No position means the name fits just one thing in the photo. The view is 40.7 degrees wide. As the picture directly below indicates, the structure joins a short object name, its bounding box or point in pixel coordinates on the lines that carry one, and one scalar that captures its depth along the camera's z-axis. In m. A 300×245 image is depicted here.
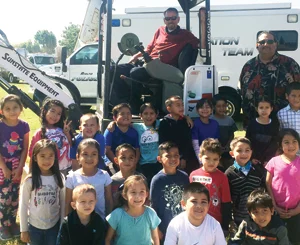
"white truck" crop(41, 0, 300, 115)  9.97
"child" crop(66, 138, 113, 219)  3.49
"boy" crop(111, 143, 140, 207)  3.73
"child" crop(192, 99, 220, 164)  4.40
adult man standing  4.54
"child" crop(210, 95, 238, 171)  4.61
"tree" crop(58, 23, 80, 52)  48.24
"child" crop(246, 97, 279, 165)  4.23
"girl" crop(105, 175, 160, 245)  3.18
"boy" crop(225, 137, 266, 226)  3.75
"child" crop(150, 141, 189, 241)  3.59
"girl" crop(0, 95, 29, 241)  3.93
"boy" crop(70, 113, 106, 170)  4.08
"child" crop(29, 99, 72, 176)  4.02
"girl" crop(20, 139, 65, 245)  3.39
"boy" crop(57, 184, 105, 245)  3.08
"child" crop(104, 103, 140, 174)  4.28
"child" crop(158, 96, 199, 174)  4.32
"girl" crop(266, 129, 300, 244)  3.74
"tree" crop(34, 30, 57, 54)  75.06
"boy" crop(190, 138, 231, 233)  3.57
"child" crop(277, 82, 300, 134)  4.22
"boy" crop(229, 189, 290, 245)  3.26
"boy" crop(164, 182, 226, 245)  3.03
